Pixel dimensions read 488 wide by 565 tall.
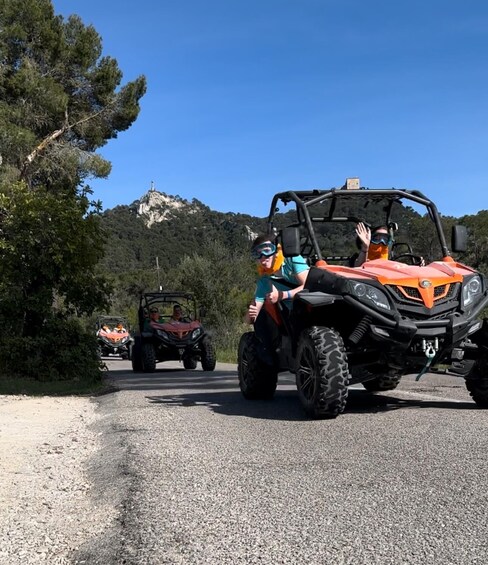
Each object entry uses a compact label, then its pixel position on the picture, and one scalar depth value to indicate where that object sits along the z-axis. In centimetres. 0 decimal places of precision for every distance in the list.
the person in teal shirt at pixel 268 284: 692
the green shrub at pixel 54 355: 1252
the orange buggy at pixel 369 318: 570
